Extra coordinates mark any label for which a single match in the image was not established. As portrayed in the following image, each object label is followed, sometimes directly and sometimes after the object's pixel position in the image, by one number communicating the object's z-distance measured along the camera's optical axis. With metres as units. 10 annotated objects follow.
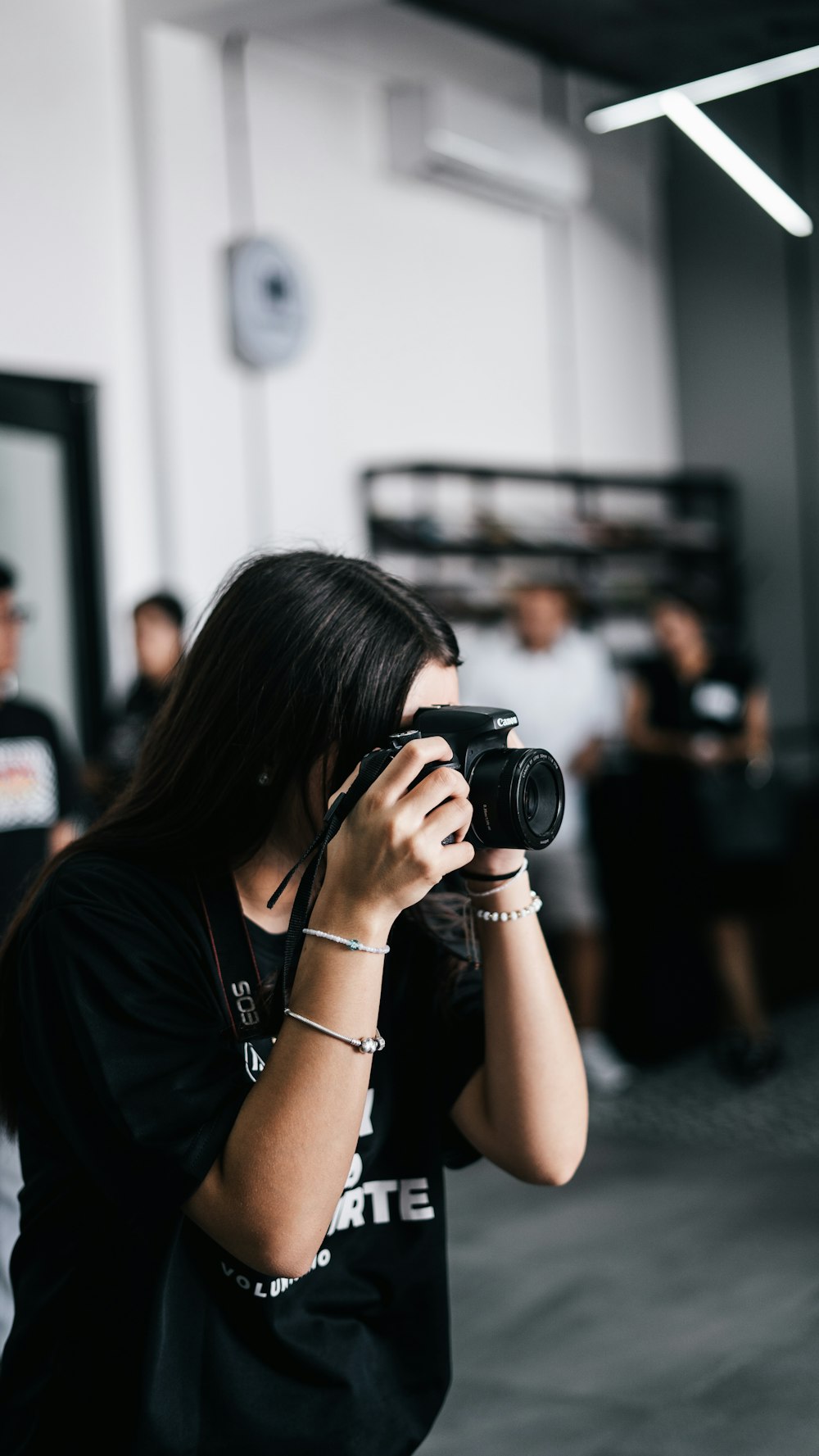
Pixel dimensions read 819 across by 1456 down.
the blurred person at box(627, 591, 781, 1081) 3.91
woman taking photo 0.84
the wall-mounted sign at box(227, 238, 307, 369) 4.52
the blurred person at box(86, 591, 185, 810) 3.33
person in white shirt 4.00
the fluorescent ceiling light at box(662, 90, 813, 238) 3.42
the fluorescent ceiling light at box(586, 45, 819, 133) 3.19
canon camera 0.95
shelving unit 5.26
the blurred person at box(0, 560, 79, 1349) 2.79
